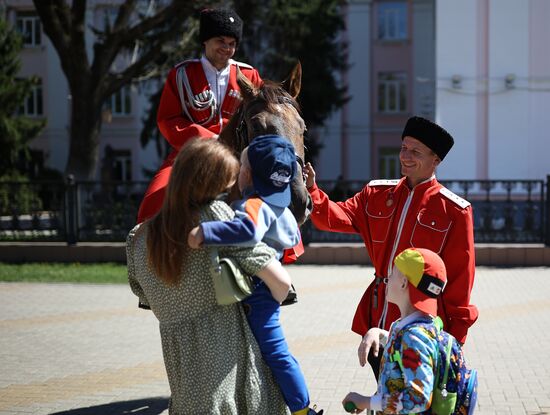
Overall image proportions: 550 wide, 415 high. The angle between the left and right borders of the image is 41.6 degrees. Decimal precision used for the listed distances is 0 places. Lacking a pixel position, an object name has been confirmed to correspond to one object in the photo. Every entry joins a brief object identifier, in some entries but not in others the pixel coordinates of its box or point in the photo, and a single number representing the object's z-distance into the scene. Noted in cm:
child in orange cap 284
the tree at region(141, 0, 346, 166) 2527
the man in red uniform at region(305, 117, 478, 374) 358
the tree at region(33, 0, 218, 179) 1778
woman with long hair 310
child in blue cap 326
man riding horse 457
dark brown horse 396
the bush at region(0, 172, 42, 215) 1422
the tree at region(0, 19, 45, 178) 2786
